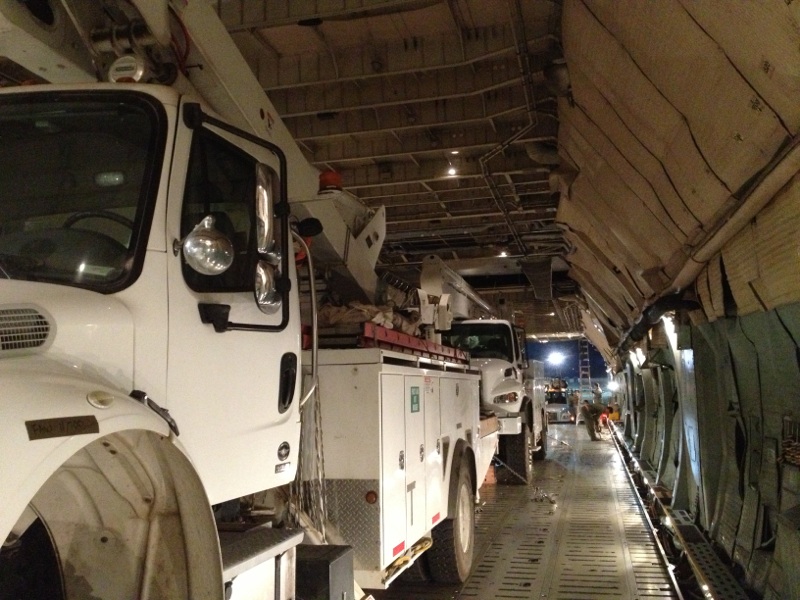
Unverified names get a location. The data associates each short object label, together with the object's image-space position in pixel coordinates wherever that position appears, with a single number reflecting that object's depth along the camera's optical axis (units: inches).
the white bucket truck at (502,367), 413.4
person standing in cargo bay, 732.0
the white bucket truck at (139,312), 77.5
